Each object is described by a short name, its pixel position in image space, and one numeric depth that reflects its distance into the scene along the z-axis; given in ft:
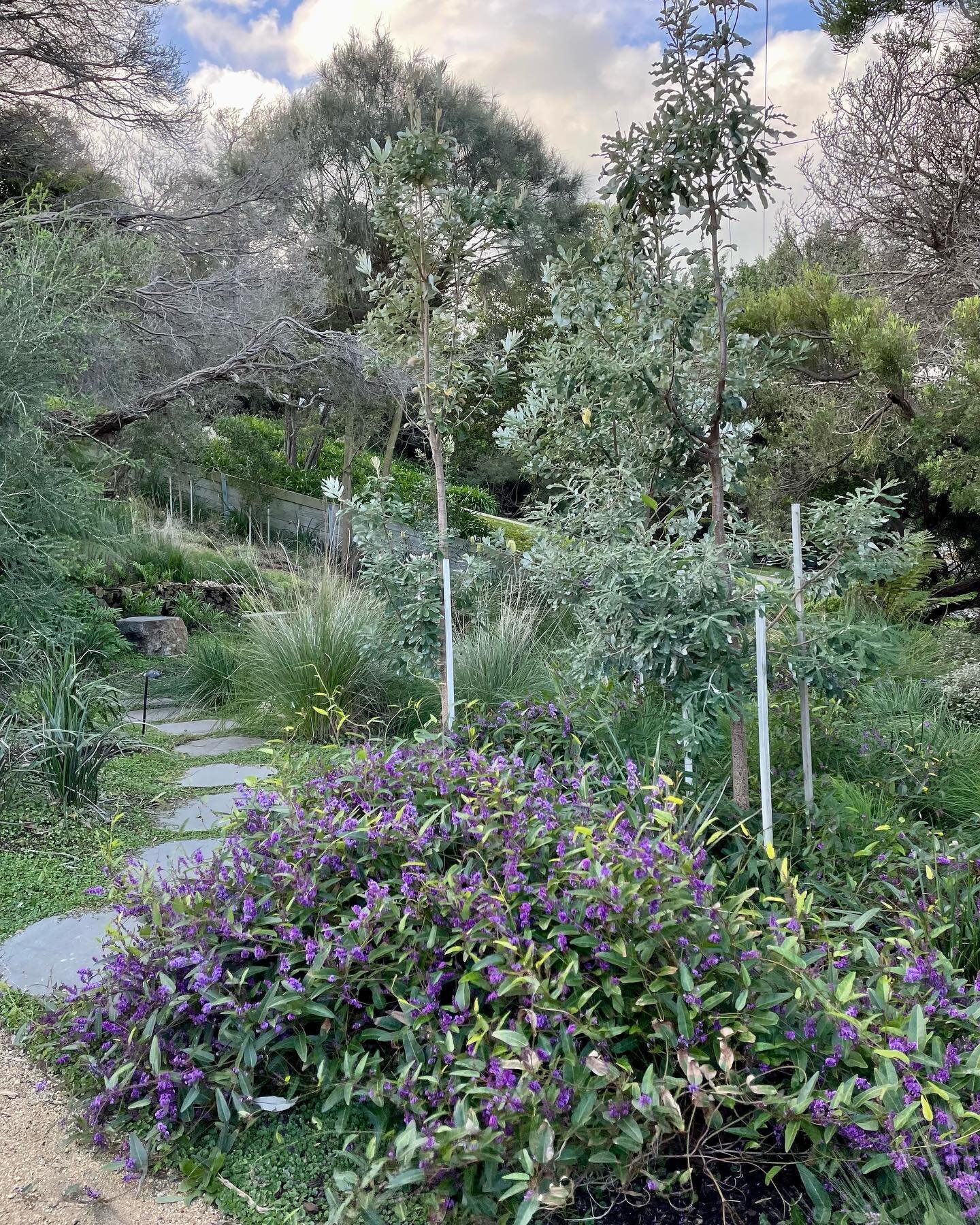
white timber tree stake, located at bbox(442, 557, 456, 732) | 11.56
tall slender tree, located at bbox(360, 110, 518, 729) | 11.42
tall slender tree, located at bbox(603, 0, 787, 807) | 8.40
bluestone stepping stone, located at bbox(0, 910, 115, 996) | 7.73
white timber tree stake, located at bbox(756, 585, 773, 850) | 8.31
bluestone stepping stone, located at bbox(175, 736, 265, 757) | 15.39
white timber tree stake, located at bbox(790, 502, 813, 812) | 8.95
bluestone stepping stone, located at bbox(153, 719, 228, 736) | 16.88
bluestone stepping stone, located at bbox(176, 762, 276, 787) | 13.35
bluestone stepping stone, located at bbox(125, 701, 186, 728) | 17.80
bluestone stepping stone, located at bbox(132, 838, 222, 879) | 9.67
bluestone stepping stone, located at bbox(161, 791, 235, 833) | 11.48
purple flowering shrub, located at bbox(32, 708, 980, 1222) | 4.95
